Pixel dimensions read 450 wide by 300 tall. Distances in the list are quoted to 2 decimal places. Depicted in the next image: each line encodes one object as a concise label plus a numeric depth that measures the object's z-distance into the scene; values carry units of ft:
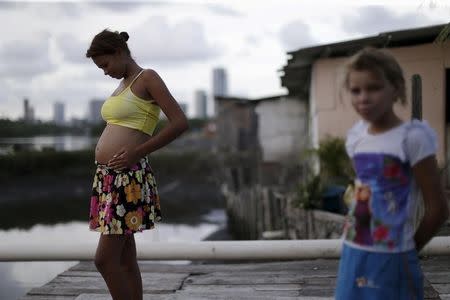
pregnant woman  8.14
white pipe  11.89
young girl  5.42
